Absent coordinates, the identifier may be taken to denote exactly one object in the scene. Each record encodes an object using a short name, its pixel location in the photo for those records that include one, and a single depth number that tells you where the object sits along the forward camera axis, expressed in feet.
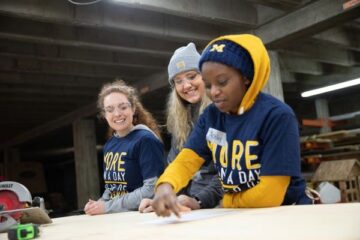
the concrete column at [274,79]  18.56
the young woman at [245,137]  4.62
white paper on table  4.20
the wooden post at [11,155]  49.70
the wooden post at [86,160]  32.30
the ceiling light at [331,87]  28.63
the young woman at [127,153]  7.19
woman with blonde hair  7.41
